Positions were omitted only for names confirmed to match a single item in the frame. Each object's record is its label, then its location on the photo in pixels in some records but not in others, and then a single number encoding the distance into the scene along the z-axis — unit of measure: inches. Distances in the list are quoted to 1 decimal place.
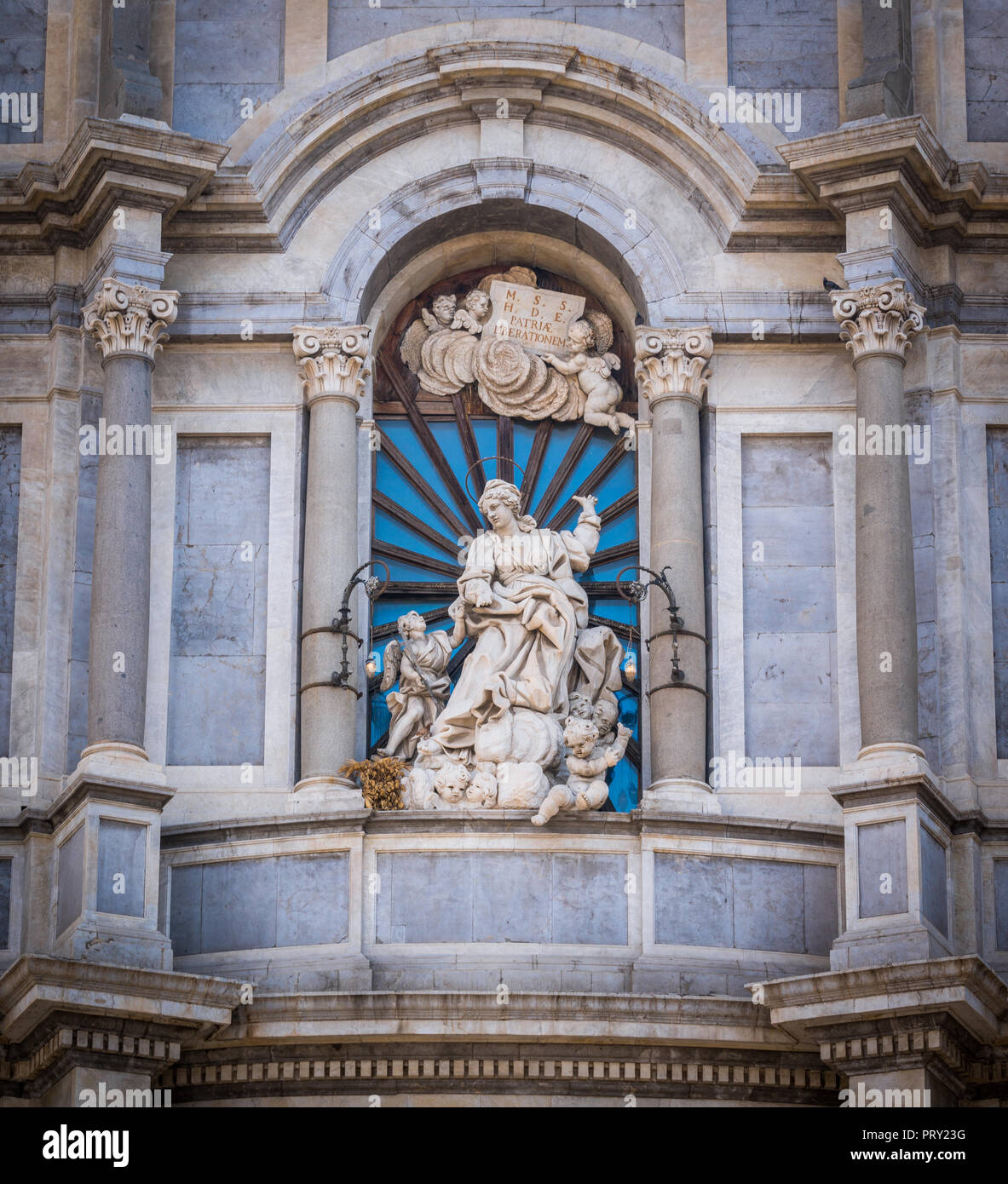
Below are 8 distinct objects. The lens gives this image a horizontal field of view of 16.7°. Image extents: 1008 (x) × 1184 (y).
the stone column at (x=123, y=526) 955.3
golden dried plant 962.7
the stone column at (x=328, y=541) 977.5
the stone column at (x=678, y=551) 975.6
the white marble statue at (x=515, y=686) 955.3
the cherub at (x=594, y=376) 1049.5
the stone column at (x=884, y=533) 954.7
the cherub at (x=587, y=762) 952.9
